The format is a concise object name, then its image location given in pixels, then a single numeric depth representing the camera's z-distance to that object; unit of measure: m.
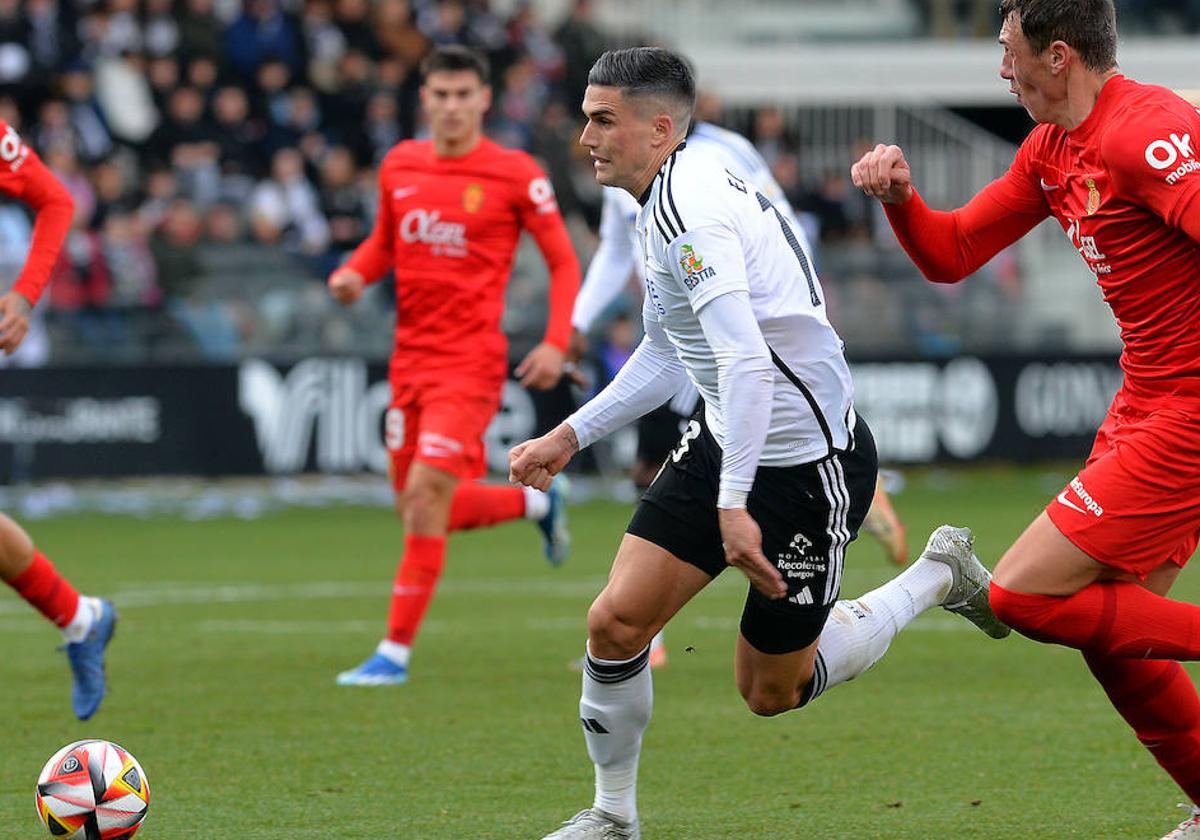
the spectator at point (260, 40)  43.72
